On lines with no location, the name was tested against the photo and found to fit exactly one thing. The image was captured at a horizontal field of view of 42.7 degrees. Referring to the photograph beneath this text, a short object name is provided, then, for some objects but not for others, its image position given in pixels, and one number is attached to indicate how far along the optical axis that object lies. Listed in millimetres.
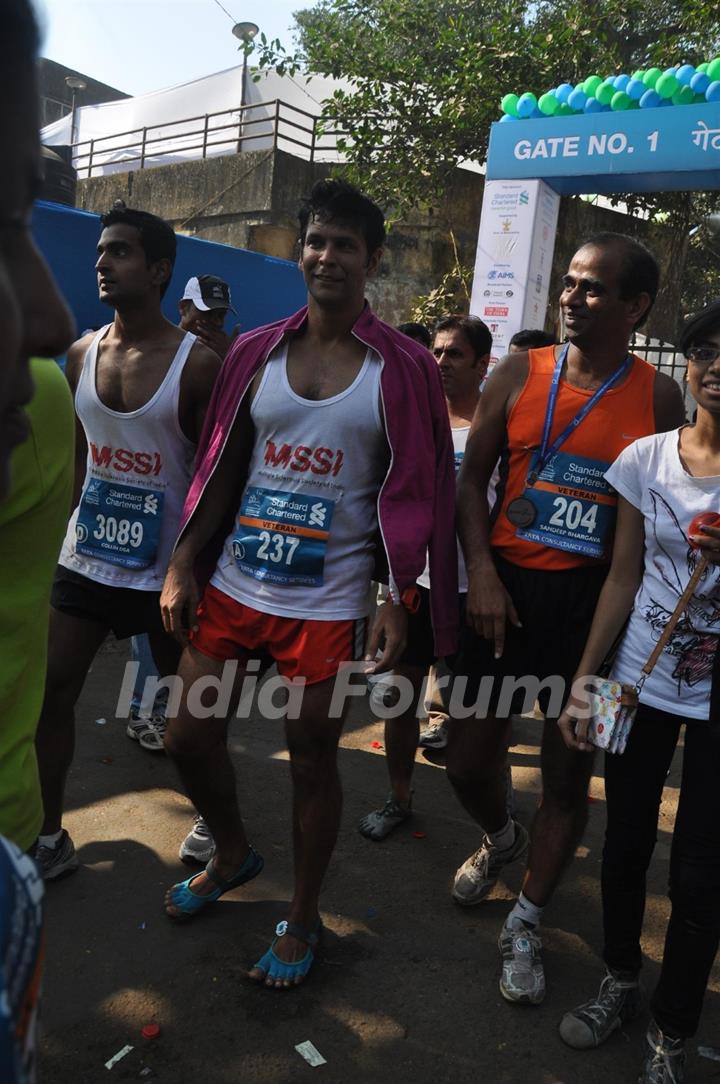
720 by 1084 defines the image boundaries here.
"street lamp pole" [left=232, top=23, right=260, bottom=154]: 13531
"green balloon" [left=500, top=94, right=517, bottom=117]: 8227
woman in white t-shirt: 2201
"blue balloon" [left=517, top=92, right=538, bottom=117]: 8086
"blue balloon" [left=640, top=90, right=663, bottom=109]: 7305
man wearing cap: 5051
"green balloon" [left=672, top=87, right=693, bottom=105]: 7141
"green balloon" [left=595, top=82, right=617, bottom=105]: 7527
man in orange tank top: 2611
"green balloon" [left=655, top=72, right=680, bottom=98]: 7148
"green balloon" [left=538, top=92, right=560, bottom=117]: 7961
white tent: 15668
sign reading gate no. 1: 7000
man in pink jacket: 2594
